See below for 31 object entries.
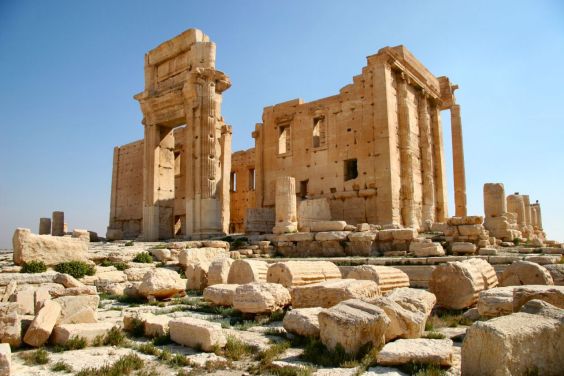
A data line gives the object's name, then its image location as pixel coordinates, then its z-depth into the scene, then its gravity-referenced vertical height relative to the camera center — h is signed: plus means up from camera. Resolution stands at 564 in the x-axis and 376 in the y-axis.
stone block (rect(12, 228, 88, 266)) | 10.37 -0.28
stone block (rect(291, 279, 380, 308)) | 6.87 -0.92
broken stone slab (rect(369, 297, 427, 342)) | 5.36 -1.09
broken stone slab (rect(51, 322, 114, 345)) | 5.51 -1.21
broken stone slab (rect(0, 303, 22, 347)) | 5.34 -1.09
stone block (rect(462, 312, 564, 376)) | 3.85 -1.03
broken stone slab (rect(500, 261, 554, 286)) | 7.80 -0.76
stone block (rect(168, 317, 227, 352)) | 5.28 -1.21
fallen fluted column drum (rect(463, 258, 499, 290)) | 8.40 -0.76
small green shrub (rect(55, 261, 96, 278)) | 10.66 -0.77
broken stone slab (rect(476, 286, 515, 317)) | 6.23 -1.00
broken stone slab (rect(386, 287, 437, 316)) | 6.25 -0.95
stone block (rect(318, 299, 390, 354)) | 4.89 -1.04
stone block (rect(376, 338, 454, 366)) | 4.38 -1.21
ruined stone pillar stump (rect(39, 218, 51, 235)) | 25.14 +0.68
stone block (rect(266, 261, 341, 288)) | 8.70 -0.79
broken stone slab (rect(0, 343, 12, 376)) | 4.16 -1.19
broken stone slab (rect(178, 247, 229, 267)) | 12.91 -0.58
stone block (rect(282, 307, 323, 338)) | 5.63 -1.13
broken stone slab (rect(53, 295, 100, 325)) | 6.14 -1.02
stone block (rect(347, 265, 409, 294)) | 8.54 -0.82
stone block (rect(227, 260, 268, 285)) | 9.37 -0.78
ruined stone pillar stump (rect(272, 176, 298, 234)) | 17.36 +1.14
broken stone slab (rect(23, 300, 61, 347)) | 5.44 -1.12
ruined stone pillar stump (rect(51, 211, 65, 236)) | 24.95 +0.73
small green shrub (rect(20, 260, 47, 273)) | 10.10 -0.68
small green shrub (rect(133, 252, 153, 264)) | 13.32 -0.66
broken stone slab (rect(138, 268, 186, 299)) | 8.86 -0.99
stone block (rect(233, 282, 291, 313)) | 7.09 -1.02
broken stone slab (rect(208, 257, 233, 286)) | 9.86 -0.81
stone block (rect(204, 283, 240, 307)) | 8.03 -1.08
